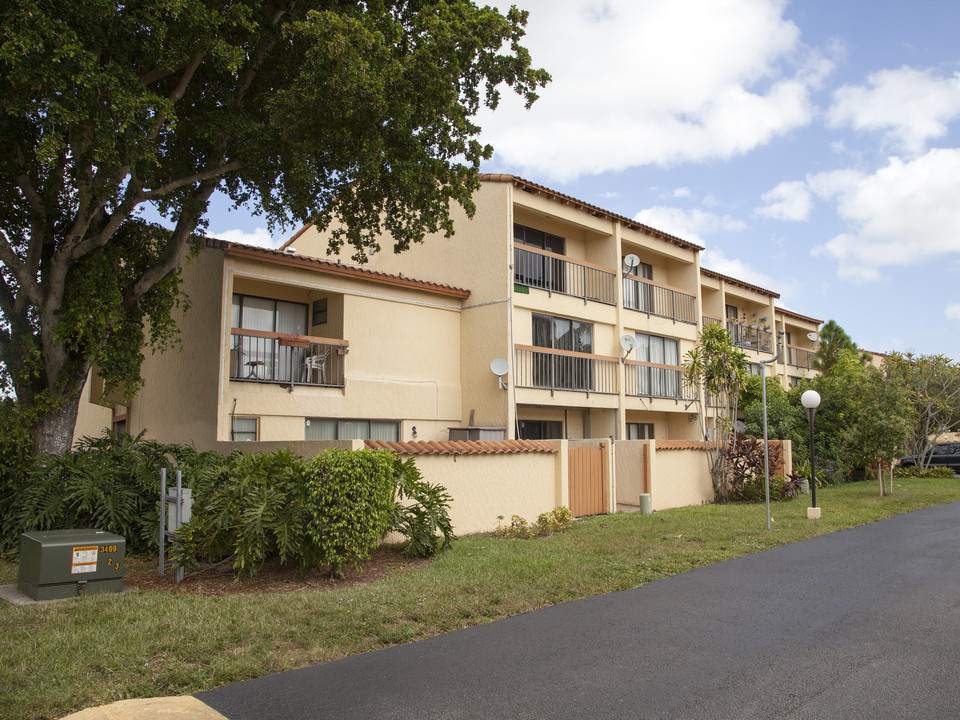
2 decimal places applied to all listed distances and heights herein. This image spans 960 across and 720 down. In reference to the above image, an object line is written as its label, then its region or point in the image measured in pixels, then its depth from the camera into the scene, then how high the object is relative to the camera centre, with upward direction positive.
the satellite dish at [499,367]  18.08 +1.92
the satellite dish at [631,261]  22.41 +5.64
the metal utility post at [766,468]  13.57 -0.48
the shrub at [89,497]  10.34 -0.75
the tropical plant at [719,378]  18.03 +1.66
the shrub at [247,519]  8.46 -0.87
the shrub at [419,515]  9.95 -0.99
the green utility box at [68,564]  7.63 -1.27
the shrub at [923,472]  28.52 -1.11
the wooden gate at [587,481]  15.49 -0.80
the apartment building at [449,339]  15.69 +2.73
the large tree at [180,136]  9.70 +4.80
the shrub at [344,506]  8.55 -0.74
